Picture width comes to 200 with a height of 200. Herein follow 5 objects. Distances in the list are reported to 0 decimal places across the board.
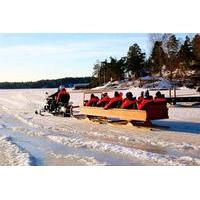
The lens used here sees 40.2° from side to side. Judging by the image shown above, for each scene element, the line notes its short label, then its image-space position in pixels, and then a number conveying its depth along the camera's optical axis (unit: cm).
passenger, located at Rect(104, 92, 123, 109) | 746
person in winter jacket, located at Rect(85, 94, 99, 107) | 824
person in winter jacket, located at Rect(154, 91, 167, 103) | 691
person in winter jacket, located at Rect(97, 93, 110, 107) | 787
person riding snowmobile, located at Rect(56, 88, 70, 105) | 954
